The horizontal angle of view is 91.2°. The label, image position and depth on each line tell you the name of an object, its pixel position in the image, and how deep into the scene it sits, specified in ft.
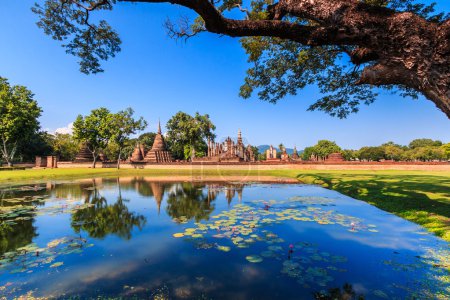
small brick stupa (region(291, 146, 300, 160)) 175.69
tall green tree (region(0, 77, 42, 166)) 103.71
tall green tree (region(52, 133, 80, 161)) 203.51
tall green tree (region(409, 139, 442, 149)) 357.12
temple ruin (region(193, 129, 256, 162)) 144.77
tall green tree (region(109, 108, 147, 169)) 128.36
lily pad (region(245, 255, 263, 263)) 13.83
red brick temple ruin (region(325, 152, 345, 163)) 134.34
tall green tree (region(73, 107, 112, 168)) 130.18
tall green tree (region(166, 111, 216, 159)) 175.32
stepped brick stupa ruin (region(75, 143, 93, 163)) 153.26
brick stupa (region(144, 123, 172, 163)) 153.38
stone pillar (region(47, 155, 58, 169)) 142.82
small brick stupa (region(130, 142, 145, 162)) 173.68
